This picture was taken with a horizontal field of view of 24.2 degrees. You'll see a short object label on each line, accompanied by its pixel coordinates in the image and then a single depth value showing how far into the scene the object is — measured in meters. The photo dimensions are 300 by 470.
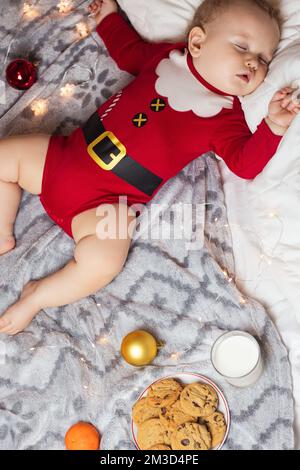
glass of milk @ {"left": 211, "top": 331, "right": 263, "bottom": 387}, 1.37
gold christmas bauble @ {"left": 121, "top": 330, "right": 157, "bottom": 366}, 1.42
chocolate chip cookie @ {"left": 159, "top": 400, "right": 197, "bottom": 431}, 1.36
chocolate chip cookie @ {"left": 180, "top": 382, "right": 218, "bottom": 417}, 1.36
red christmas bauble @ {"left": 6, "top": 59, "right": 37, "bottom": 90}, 1.70
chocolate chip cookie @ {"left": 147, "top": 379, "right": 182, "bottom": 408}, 1.38
